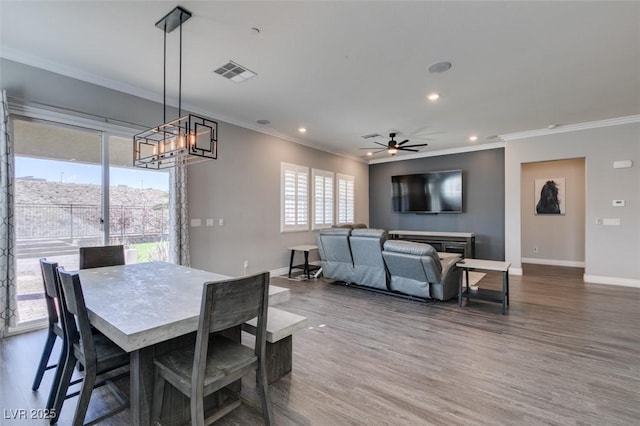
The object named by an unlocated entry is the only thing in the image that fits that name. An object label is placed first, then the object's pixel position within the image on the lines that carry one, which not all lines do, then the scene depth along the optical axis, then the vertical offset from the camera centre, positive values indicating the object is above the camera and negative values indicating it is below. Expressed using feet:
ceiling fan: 19.93 +4.69
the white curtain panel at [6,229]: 10.03 -0.58
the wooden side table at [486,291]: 12.91 -3.74
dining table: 4.93 -1.93
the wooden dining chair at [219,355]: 4.88 -2.86
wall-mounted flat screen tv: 25.22 +1.87
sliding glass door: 11.05 +0.53
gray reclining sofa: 13.66 -2.68
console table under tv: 23.34 -2.33
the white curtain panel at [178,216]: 14.57 -0.18
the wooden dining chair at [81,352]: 5.54 -2.95
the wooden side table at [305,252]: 19.98 -2.82
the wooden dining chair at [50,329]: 6.97 -2.89
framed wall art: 24.32 +1.40
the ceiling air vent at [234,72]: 11.34 +5.74
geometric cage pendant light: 7.81 +2.12
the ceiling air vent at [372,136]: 21.16 +5.74
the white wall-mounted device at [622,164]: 17.34 +2.94
